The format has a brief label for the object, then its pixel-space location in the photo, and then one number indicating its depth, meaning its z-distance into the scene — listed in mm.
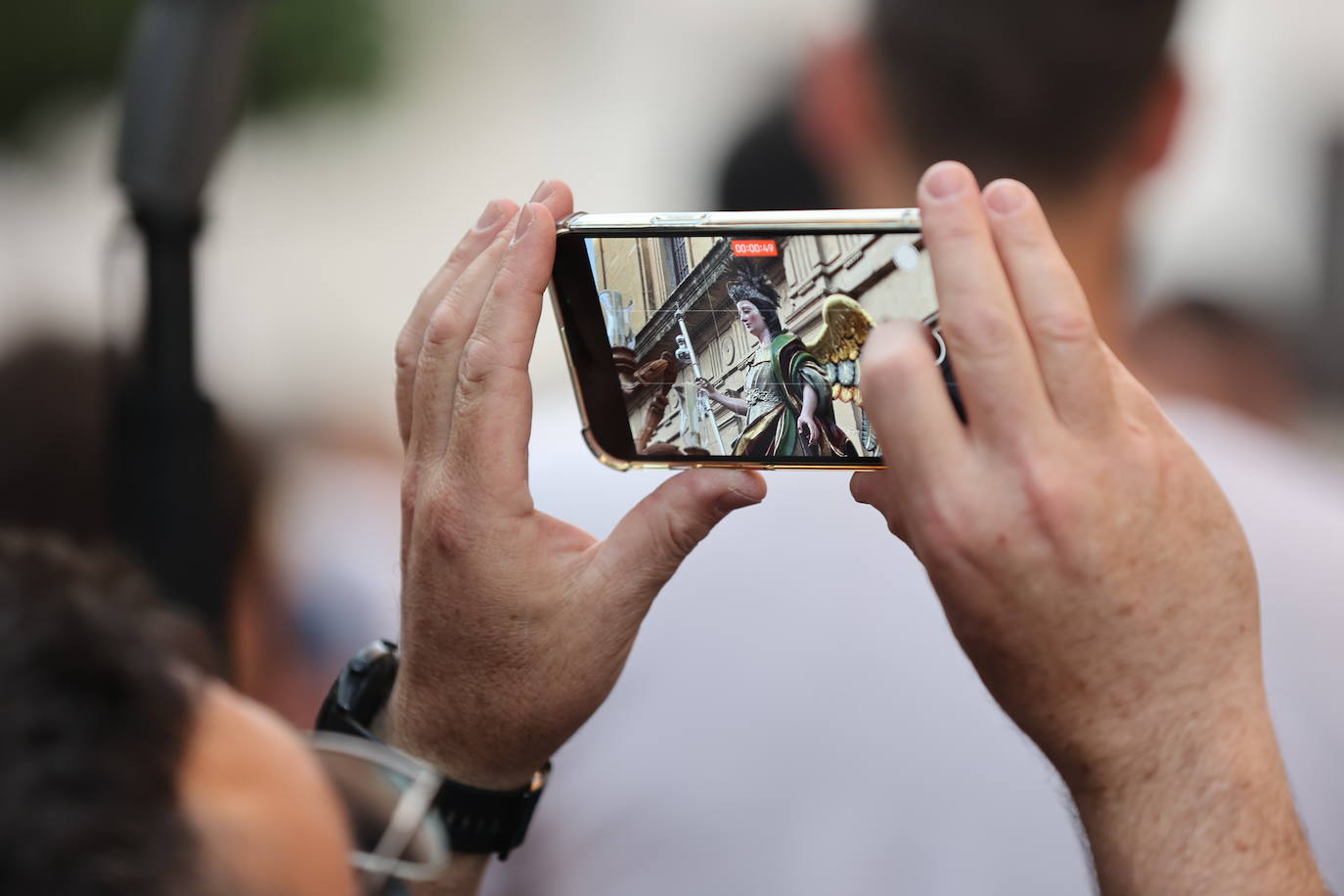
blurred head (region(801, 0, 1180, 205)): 1777
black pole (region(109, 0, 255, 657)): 1748
